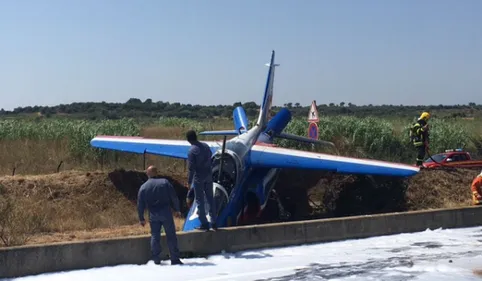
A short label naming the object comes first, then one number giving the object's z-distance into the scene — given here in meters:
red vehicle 25.03
